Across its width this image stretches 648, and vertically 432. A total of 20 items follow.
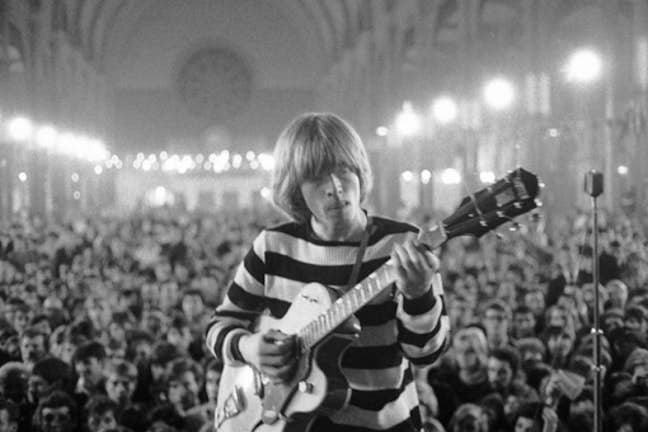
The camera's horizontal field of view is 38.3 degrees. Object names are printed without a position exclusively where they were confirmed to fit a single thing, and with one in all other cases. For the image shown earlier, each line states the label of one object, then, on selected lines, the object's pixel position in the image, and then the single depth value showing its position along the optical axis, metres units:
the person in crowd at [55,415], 7.56
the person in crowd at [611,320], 8.06
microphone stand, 4.72
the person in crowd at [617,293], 8.93
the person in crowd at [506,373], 7.99
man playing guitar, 3.23
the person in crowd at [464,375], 8.27
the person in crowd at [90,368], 8.51
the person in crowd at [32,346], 9.22
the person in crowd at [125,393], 7.84
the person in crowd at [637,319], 7.92
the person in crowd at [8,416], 7.41
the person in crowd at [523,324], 10.03
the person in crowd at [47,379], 8.09
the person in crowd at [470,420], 7.32
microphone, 4.80
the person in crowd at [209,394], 7.89
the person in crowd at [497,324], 9.54
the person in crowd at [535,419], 6.24
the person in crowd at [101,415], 7.67
